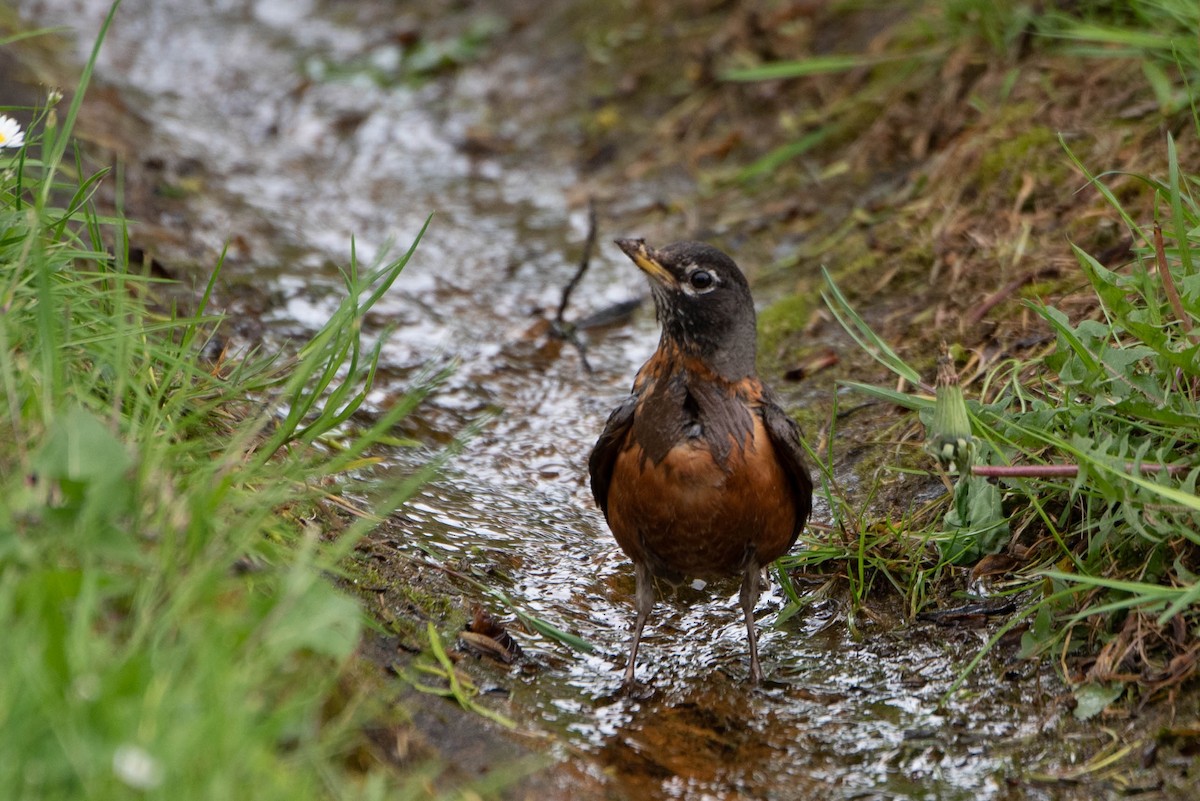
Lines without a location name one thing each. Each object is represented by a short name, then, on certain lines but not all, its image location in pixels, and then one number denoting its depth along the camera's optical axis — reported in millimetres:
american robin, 9070
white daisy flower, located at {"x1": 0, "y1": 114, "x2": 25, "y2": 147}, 8711
